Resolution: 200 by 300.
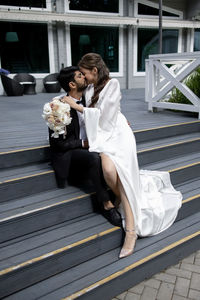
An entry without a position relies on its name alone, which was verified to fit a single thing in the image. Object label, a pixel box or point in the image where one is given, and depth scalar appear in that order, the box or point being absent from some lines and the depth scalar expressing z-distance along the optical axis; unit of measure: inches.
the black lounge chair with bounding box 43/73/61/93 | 350.6
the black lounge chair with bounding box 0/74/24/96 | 315.0
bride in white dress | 86.0
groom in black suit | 87.6
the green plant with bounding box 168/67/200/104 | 187.2
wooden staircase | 70.9
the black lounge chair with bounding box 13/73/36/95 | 339.6
